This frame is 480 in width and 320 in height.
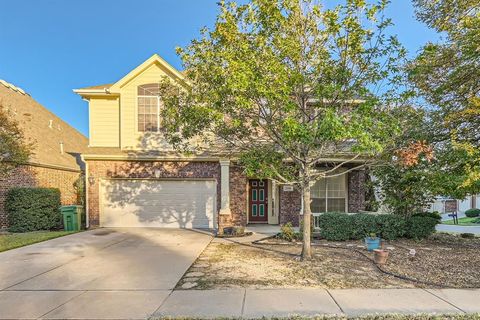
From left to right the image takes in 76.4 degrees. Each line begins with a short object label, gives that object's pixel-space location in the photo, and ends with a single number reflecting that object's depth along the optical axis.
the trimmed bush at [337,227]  10.13
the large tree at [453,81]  7.32
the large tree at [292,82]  5.90
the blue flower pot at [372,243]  8.43
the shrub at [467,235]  11.27
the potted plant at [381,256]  6.91
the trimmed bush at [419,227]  10.05
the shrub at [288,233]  10.16
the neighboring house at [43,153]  13.21
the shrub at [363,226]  10.10
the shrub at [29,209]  12.31
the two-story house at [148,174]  12.66
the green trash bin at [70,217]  12.62
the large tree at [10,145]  9.76
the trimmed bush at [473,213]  21.53
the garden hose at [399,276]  5.59
